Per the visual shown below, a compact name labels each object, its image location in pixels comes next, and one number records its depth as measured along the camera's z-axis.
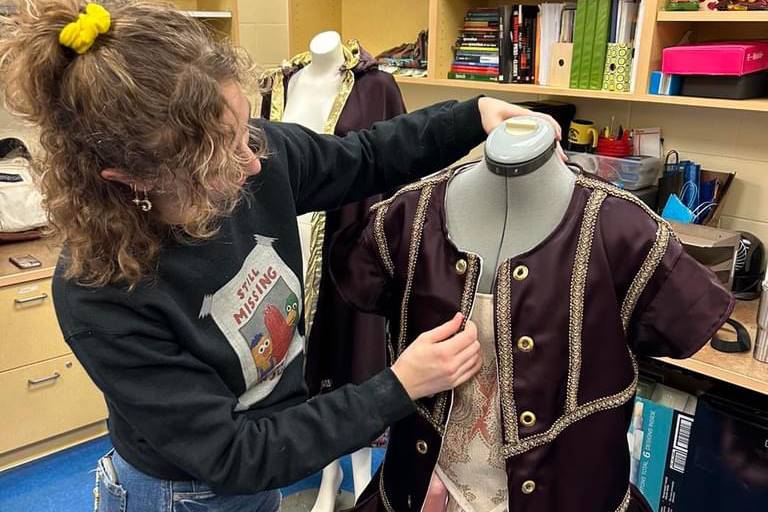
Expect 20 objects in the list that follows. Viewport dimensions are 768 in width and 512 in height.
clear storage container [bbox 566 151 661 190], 1.98
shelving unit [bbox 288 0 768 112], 1.74
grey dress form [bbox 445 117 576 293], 0.86
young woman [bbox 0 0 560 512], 0.73
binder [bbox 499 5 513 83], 2.12
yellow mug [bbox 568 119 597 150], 2.13
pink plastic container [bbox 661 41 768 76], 1.65
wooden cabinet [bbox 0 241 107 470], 2.30
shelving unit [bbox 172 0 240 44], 2.65
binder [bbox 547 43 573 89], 1.99
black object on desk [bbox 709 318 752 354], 1.58
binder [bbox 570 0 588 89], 1.92
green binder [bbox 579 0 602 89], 1.89
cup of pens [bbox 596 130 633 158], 2.04
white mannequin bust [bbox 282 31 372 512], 1.85
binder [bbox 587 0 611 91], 1.88
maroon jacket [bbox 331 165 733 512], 0.85
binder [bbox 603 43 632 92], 1.85
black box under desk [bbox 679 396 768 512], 1.67
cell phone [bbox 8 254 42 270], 2.31
